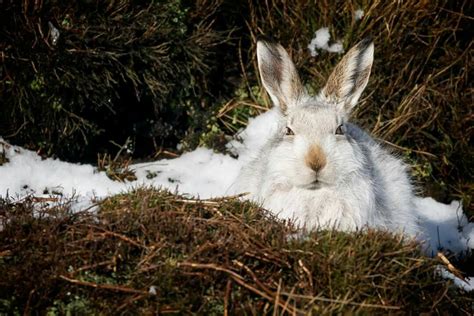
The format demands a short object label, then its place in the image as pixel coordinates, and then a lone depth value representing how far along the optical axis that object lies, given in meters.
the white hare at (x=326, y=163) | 10.36
